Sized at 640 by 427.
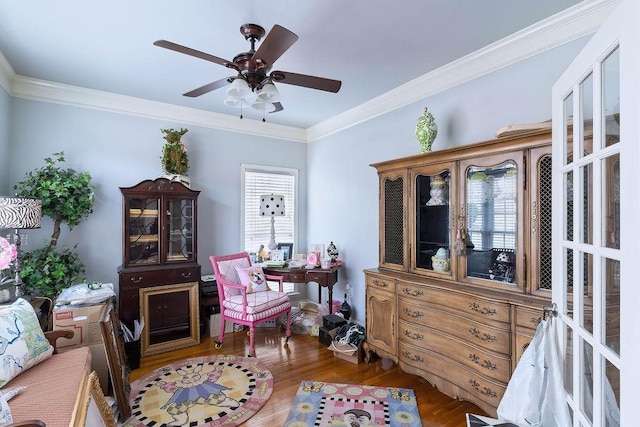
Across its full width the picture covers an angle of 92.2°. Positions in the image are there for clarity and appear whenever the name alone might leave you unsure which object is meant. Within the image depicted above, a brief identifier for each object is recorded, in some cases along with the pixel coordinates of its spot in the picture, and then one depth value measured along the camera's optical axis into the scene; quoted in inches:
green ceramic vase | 101.3
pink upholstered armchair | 122.5
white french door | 31.9
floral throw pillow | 64.7
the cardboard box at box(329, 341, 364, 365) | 115.3
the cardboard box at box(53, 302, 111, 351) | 92.5
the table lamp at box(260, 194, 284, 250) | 154.9
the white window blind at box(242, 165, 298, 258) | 168.2
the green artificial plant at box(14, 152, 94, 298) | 108.3
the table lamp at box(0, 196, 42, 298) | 84.2
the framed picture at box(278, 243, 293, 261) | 160.9
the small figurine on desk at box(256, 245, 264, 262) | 159.0
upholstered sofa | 55.7
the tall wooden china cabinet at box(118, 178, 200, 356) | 123.6
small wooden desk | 138.7
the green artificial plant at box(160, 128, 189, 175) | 137.6
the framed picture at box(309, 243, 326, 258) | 157.6
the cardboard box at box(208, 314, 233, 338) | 139.6
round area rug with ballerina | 84.5
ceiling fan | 68.4
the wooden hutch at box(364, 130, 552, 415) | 74.7
